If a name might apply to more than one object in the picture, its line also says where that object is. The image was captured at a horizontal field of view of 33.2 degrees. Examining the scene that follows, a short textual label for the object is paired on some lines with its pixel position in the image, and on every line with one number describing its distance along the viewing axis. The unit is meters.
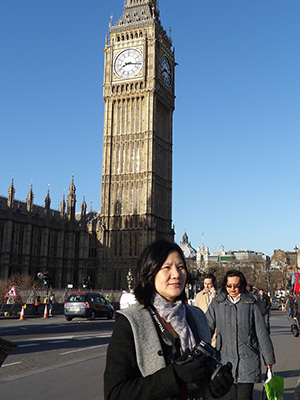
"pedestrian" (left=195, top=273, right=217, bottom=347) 7.55
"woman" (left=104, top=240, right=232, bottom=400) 2.25
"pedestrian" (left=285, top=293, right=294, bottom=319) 22.40
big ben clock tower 59.41
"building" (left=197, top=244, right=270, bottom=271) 103.69
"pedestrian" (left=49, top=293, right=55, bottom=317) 29.08
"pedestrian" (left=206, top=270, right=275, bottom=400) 4.96
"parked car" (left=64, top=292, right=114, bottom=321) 24.16
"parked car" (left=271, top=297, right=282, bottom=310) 46.25
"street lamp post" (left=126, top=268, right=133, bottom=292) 51.11
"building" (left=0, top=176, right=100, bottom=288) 53.97
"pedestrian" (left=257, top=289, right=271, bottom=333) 13.27
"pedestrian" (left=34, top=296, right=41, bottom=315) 30.47
